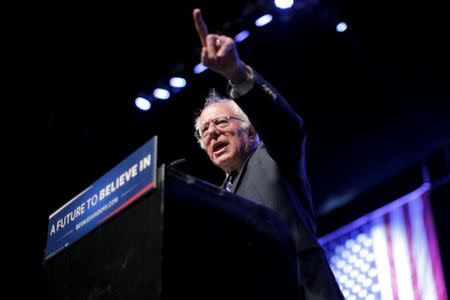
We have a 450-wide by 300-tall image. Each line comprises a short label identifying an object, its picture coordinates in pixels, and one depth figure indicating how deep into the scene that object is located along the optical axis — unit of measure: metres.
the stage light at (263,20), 3.17
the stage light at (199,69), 3.43
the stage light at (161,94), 3.55
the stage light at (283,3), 3.09
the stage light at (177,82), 3.49
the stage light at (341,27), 3.17
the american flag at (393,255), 3.37
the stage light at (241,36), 3.23
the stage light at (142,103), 3.59
